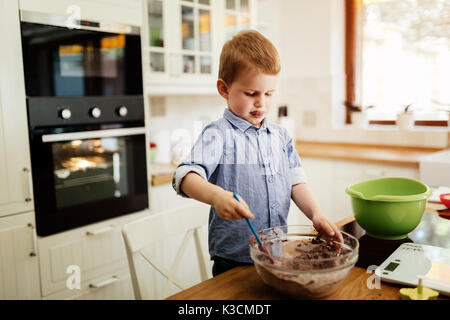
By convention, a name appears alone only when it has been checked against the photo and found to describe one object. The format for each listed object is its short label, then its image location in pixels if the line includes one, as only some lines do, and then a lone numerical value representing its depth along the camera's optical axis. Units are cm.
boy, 87
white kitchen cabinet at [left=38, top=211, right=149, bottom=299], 168
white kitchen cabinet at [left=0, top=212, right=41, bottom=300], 155
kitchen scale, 77
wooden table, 75
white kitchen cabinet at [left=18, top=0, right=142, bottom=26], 159
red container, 129
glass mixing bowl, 69
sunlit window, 262
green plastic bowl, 99
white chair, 106
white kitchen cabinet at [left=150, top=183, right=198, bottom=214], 206
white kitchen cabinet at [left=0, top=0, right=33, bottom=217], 151
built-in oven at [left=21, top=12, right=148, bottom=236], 161
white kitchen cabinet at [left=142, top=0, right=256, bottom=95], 210
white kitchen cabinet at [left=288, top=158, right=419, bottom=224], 239
